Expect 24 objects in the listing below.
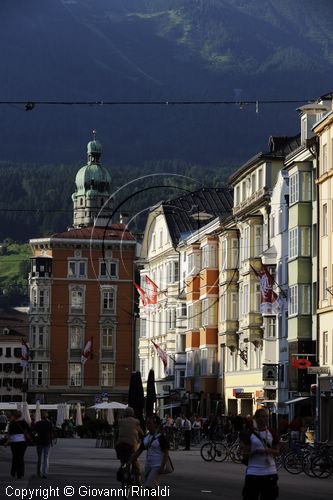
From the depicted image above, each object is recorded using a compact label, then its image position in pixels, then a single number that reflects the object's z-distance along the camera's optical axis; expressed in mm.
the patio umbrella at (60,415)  110312
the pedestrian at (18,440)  40469
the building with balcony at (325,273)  72750
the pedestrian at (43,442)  41531
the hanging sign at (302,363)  74562
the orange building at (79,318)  168000
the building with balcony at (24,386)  169000
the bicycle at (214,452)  57656
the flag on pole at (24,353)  129500
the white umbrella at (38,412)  106188
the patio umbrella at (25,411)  97062
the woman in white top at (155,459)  29391
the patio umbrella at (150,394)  78000
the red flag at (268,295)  77875
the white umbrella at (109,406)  97325
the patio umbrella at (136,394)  71875
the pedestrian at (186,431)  71875
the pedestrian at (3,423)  94019
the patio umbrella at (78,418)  111625
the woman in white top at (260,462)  26016
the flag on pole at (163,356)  103450
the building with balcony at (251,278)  87438
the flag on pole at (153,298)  101688
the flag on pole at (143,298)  102388
